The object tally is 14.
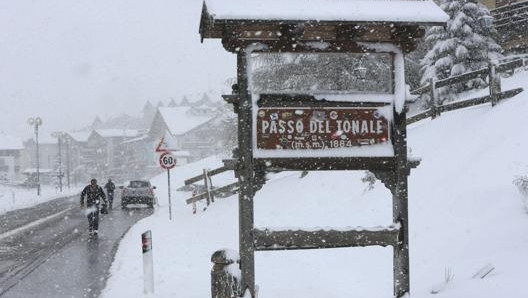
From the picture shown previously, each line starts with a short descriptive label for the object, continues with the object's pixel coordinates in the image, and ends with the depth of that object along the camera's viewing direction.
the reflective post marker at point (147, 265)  7.77
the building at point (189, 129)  75.07
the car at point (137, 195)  26.30
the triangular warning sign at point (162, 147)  17.44
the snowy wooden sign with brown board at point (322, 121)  5.71
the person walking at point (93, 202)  14.91
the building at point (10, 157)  92.19
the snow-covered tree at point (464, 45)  21.53
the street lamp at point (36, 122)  42.55
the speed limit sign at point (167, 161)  17.17
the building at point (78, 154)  101.56
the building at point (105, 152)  95.81
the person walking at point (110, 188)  25.91
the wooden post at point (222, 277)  5.62
